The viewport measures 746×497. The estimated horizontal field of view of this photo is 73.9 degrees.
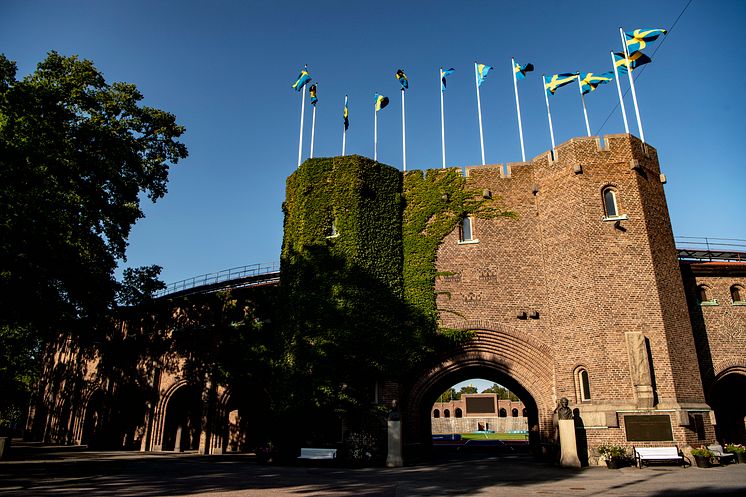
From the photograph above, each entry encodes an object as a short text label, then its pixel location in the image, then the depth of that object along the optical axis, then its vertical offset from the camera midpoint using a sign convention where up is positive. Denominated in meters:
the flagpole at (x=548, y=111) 22.33 +13.03
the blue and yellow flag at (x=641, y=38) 20.05 +14.52
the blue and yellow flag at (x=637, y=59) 20.62 +13.94
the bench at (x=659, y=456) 15.85 -1.36
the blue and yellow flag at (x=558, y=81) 21.86 +13.93
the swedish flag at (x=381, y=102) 24.94 +14.86
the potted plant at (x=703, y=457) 15.73 -1.39
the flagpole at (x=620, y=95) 21.06 +12.85
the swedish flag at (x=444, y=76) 25.23 +16.33
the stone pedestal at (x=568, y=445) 16.89 -1.07
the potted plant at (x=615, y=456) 16.23 -1.38
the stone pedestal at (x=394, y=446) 17.84 -1.12
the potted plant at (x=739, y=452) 17.53 -1.39
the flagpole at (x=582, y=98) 21.91 +13.16
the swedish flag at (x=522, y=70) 23.61 +15.52
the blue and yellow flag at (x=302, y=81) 25.66 +16.37
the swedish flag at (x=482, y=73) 24.19 +15.77
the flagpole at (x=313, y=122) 25.05 +14.13
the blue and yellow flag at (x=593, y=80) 21.36 +13.72
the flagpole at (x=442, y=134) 24.09 +13.09
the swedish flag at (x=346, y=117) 25.16 +14.32
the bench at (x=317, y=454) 18.02 -1.38
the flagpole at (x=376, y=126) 24.65 +13.72
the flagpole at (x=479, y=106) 24.05 +14.32
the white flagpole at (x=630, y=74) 20.64 +13.38
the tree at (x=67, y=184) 17.28 +8.60
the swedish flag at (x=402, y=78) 25.89 +16.61
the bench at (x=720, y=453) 16.34 -1.36
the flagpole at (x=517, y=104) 23.31 +13.99
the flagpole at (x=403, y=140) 24.33 +12.92
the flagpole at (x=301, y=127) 24.70 +13.88
